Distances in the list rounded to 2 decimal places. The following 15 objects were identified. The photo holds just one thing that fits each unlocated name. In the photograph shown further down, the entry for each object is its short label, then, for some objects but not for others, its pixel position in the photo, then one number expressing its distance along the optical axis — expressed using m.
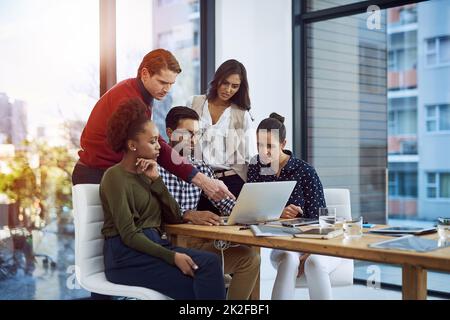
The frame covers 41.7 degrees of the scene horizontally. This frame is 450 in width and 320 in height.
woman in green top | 2.09
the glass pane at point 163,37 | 3.66
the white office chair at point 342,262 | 2.66
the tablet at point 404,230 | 2.11
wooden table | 1.63
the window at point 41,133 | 3.20
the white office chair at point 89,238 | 2.27
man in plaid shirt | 2.49
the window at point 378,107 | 3.86
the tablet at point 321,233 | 1.97
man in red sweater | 2.70
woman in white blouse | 3.10
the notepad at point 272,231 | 2.02
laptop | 2.28
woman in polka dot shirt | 2.47
